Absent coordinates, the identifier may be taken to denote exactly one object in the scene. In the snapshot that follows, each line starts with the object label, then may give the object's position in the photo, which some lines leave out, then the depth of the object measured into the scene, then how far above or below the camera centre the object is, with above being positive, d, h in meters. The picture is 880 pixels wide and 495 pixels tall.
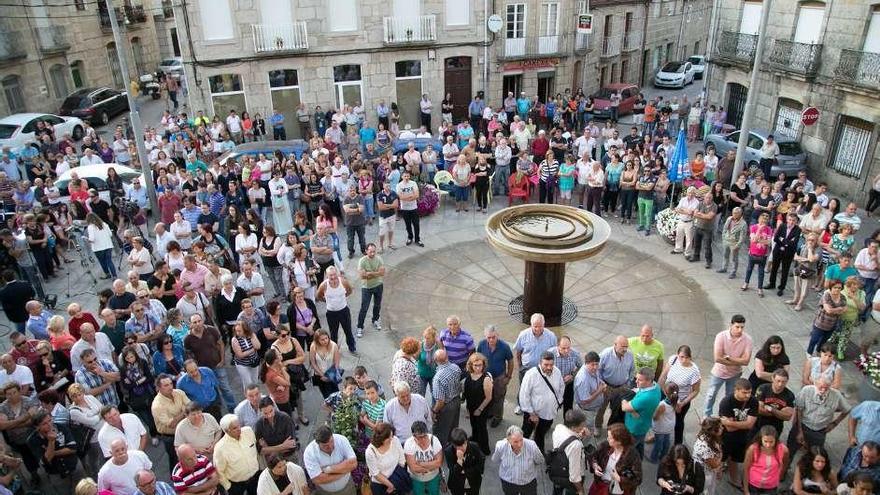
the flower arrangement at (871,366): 9.06 -5.30
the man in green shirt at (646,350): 8.57 -4.64
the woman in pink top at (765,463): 7.11 -5.06
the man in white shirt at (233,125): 22.58 -4.51
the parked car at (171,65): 37.22 -4.25
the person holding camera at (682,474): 6.78 -4.91
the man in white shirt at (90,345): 8.80 -4.59
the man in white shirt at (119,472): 6.87 -4.81
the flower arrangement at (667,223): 14.68 -5.27
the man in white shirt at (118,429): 7.32 -4.75
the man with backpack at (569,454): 6.95 -4.80
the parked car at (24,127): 22.42 -4.61
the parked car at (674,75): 35.15 -5.03
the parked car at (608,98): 28.08 -5.00
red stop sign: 18.89 -3.89
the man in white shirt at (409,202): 14.38 -4.59
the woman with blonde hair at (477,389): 7.97 -4.79
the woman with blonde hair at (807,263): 11.68 -4.91
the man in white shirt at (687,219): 13.81 -4.90
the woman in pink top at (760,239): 12.05 -4.63
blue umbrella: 15.08 -4.12
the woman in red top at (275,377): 8.36 -4.77
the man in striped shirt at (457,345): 8.84 -4.65
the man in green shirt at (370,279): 10.95 -4.74
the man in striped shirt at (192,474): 6.75 -4.80
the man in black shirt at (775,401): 7.68 -4.75
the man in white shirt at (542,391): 8.00 -4.80
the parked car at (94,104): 27.95 -4.72
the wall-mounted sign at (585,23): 27.44 -1.77
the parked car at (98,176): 16.84 -4.68
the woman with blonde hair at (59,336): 9.23 -4.61
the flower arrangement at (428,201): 16.69 -5.31
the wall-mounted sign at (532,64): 27.17 -3.35
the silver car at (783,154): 19.48 -5.11
